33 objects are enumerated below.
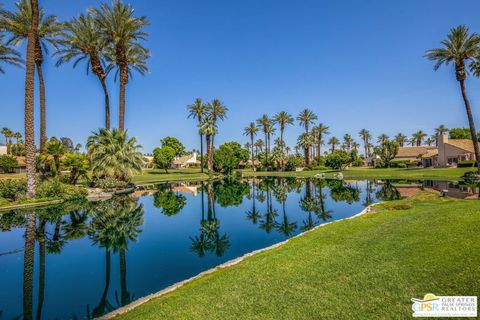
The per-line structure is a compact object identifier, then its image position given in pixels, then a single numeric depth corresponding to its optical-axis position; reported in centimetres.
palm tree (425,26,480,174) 3375
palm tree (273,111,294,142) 7931
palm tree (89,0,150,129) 2828
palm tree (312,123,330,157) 8638
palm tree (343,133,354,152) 11987
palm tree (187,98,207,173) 6259
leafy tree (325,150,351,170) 6250
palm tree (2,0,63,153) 2571
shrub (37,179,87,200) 2315
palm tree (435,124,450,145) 10071
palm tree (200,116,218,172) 6112
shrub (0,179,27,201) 2138
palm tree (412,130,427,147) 10700
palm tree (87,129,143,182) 2845
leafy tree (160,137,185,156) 9394
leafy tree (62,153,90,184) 2909
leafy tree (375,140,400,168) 6762
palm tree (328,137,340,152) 11491
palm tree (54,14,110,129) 3052
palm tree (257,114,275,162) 8181
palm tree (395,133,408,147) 11061
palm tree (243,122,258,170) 8788
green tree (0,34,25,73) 2519
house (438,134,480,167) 5644
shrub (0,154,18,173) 5147
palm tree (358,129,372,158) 11841
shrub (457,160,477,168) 4841
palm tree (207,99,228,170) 6378
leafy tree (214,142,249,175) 6131
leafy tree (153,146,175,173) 7175
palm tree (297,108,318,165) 8006
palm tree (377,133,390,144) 10459
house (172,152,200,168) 10606
